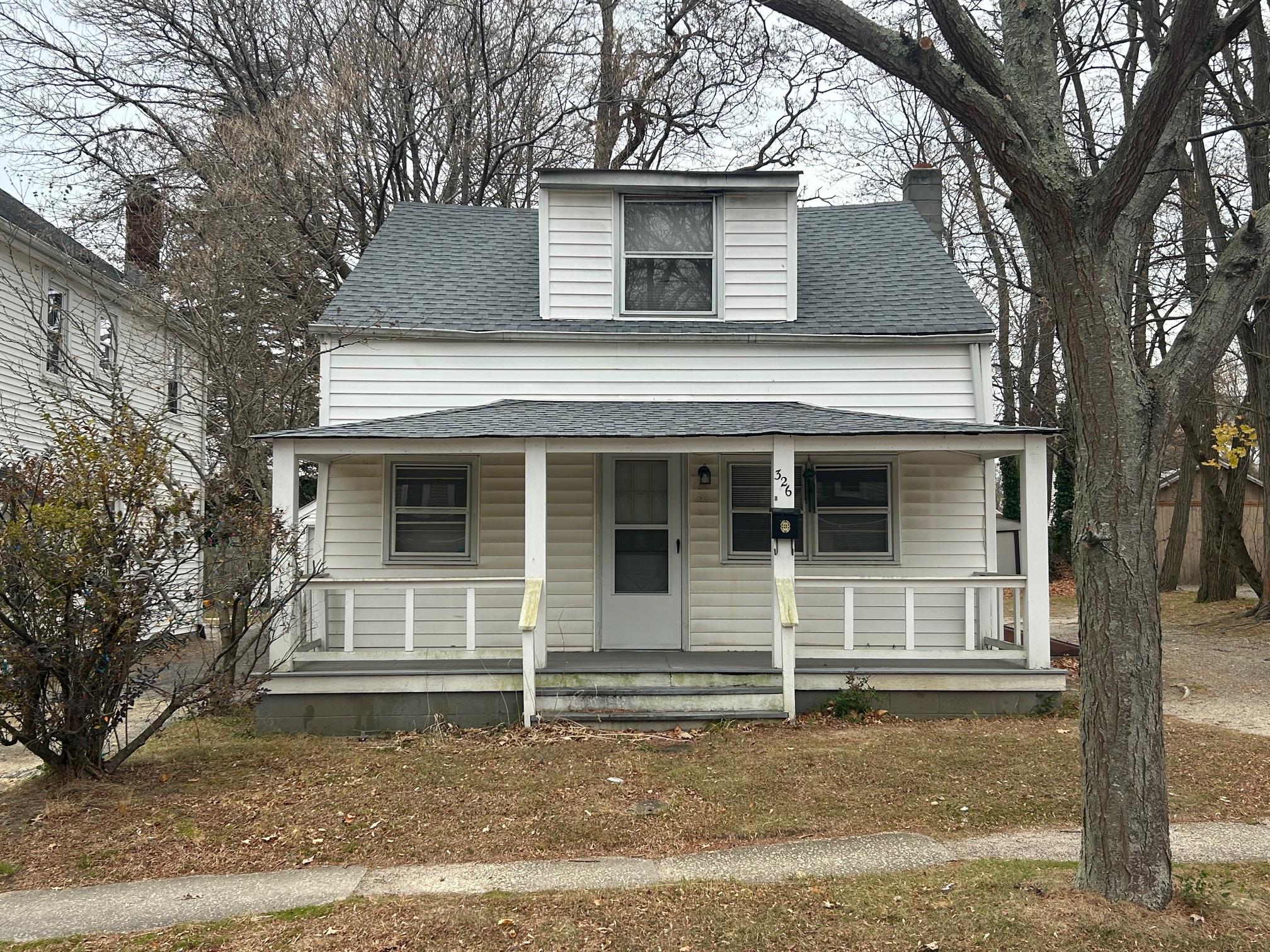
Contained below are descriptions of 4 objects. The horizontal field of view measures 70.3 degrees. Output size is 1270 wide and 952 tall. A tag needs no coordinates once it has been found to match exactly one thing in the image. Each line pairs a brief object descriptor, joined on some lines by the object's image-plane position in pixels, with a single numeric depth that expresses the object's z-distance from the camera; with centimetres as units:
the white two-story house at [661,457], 1002
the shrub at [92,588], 623
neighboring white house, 1248
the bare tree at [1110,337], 410
